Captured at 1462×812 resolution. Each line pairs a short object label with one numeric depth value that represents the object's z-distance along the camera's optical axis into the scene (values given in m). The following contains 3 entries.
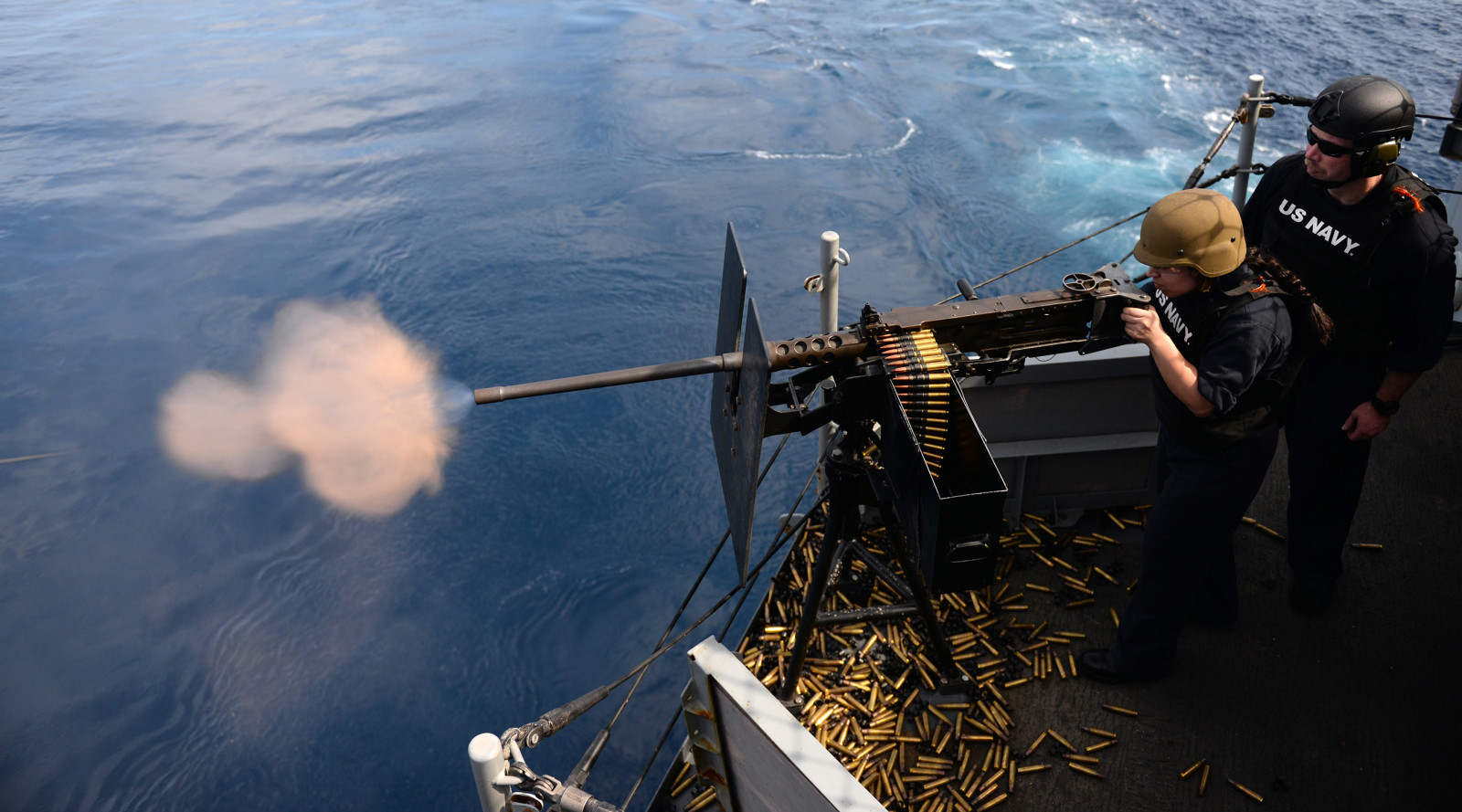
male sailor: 4.22
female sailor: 3.77
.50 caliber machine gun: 3.37
